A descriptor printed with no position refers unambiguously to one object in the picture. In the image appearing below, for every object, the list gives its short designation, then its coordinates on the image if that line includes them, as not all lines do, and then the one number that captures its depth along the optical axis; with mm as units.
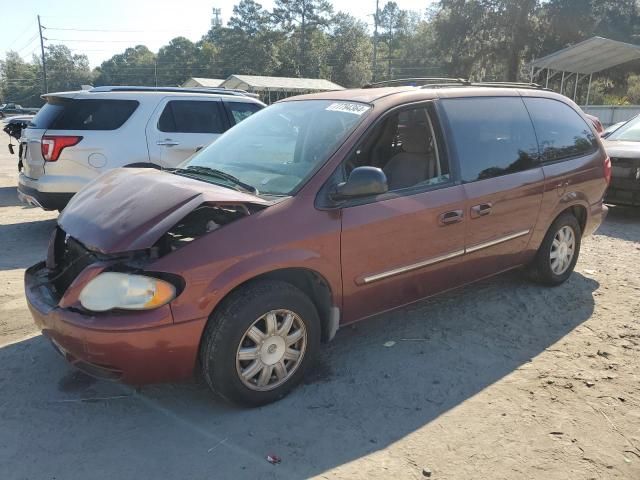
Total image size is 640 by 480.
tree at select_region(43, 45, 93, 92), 97188
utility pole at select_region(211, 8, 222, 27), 104762
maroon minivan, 2773
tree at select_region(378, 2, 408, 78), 95000
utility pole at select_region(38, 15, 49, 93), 65781
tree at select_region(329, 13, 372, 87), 72812
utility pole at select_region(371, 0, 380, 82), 70775
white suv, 6562
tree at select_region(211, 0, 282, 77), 73000
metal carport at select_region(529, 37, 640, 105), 19781
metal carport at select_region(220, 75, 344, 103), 37844
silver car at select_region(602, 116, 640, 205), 7824
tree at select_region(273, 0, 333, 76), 76312
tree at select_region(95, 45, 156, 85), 94250
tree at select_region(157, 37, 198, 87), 87769
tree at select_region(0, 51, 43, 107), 97150
